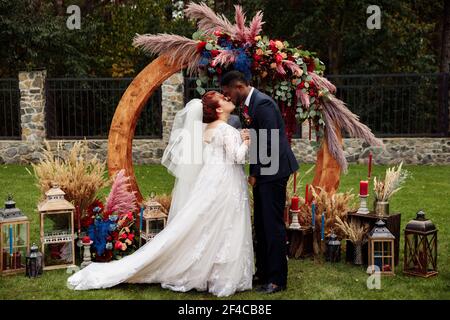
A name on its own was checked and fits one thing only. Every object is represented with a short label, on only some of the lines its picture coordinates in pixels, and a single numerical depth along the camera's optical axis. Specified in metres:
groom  5.43
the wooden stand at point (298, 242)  6.63
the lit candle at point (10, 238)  5.94
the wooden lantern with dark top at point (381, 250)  5.94
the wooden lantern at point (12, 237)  6.00
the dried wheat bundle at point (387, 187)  6.32
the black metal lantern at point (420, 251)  5.78
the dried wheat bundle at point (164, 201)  6.99
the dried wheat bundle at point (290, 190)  6.90
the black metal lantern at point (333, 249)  6.45
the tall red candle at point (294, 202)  6.53
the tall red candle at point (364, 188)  6.40
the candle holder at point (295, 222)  6.57
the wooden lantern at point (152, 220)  6.46
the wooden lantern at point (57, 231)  6.13
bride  5.39
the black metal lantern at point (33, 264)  5.94
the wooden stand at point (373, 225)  6.25
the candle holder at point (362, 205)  6.48
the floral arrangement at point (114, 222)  6.33
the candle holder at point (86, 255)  6.06
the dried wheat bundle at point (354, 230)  6.29
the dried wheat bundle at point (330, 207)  6.69
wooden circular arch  6.89
